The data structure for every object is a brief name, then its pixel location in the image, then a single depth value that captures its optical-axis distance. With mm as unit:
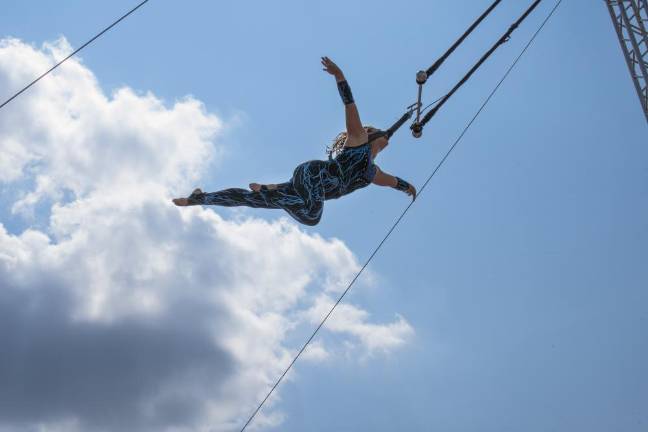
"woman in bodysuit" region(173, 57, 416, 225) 12250
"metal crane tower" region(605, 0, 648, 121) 21031
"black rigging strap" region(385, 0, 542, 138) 12867
